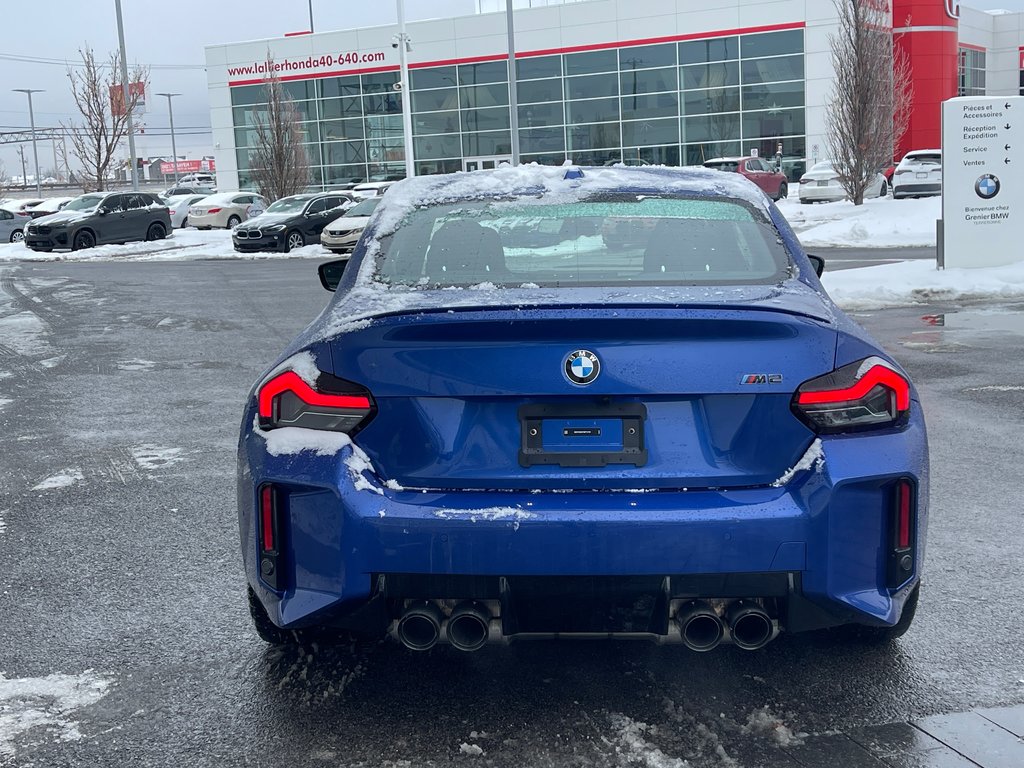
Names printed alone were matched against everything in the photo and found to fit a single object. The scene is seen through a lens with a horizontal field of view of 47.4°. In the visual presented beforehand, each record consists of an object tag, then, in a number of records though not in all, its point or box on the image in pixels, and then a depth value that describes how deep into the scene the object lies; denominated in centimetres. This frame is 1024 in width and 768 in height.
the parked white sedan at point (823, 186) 3631
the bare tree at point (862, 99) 3209
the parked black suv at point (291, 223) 2961
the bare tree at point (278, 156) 3991
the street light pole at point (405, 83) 3975
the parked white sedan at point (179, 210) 4184
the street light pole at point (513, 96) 3888
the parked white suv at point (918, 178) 3441
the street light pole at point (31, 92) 9919
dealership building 5000
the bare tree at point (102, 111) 4316
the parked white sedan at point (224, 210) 4000
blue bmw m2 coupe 310
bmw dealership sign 1620
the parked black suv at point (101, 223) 3269
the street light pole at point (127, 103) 4169
